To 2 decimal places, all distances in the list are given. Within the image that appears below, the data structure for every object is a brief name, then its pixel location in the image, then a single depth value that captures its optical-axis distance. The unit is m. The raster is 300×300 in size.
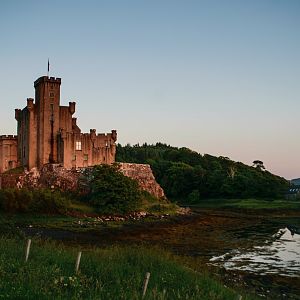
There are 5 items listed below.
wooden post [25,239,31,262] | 17.66
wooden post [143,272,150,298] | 12.74
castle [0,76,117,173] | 70.56
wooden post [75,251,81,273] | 16.39
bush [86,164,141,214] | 64.12
